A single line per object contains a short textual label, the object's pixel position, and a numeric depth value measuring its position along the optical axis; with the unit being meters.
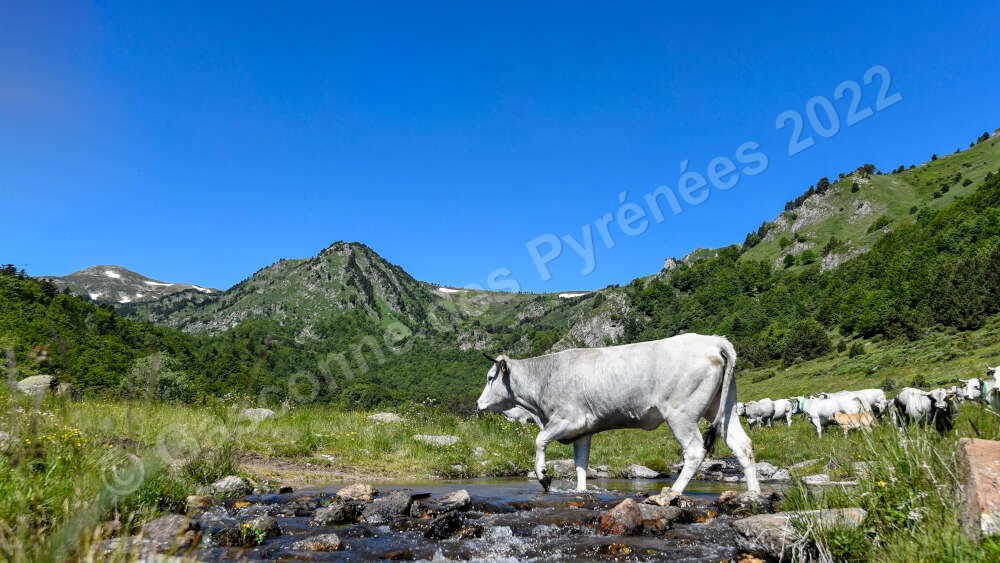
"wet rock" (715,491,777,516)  8.98
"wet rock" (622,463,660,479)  17.17
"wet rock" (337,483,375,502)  10.34
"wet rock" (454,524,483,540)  7.76
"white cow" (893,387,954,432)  21.52
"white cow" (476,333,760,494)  9.98
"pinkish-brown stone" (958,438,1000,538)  4.43
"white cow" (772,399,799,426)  37.50
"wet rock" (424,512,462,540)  7.79
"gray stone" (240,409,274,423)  18.77
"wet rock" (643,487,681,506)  9.44
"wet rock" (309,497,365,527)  8.62
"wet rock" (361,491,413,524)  8.86
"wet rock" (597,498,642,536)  7.84
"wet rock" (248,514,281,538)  7.61
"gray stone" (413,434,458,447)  18.58
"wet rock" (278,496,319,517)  9.34
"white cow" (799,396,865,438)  28.91
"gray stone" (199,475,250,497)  10.46
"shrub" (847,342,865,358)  73.19
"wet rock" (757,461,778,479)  16.64
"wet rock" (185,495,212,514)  8.44
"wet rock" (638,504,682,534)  7.94
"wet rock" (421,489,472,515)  9.46
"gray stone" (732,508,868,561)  5.64
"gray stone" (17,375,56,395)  13.18
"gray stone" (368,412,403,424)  21.80
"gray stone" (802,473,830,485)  12.09
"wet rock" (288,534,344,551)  7.14
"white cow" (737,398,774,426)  38.75
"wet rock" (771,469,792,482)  15.53
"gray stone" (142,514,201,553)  6.35
